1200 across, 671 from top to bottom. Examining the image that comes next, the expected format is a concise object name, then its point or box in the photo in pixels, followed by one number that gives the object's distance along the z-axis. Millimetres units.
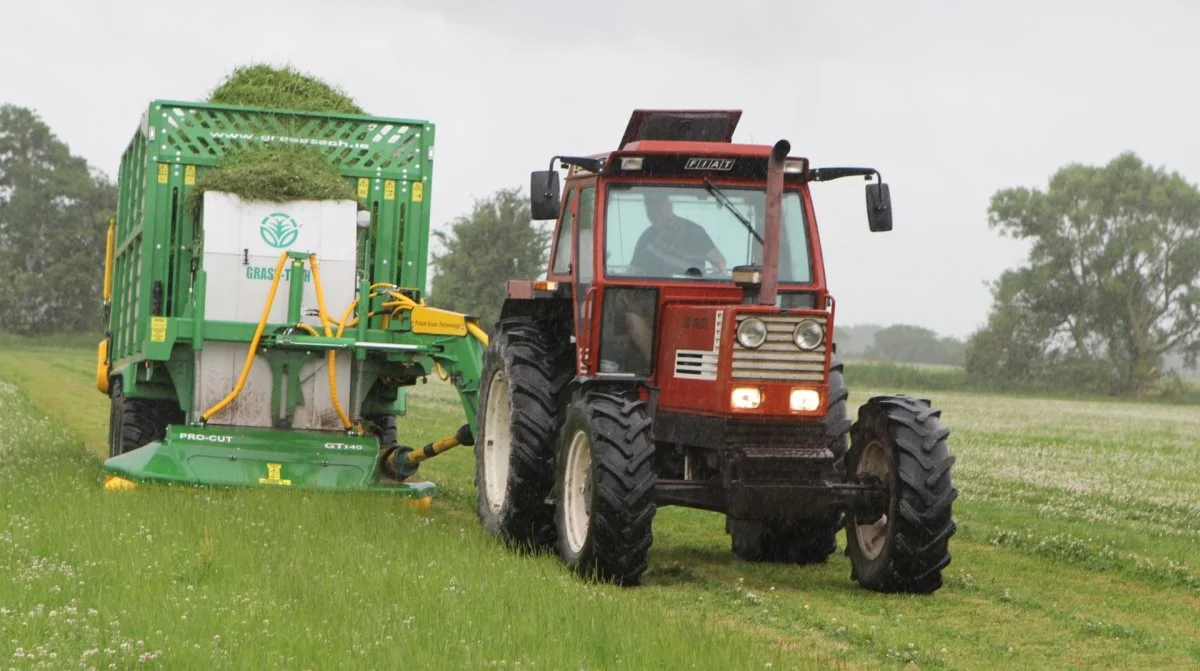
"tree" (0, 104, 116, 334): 92812
